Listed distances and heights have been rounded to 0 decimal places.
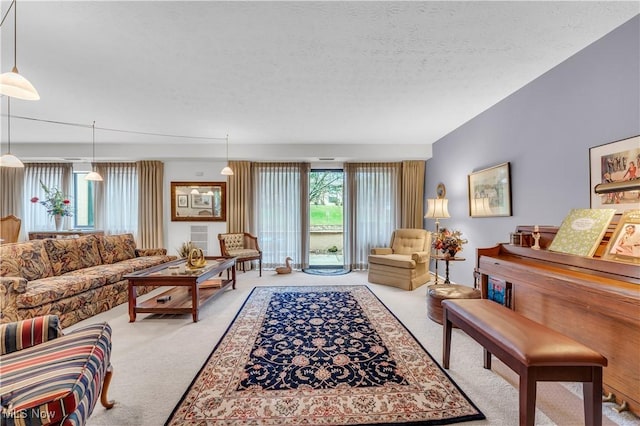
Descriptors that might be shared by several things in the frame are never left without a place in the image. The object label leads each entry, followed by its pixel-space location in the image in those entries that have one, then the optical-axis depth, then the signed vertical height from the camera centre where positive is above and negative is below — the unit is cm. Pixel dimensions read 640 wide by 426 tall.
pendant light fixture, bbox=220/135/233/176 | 459 +73
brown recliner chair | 429 -82
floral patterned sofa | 258 -78
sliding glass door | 608 +1
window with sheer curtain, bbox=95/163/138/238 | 574 +31
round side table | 285 -91
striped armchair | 106 -75
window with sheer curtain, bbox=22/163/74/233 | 569 +59
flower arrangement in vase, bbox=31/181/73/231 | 514 +20
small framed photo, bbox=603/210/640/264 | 161 -18
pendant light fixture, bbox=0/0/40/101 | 160 +79
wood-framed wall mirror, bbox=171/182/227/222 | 583 +26
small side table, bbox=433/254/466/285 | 328 -59
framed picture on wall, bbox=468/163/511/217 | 323 +28
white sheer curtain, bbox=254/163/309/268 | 585 +4
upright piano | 145 -52
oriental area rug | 161 -123
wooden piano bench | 132 -76
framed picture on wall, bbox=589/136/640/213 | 190 +31
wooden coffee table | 298 -89
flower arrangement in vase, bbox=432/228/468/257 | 325 -38
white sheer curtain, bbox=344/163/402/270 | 582 +19
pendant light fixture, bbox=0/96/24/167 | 311 +62
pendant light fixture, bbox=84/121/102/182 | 414 +59
